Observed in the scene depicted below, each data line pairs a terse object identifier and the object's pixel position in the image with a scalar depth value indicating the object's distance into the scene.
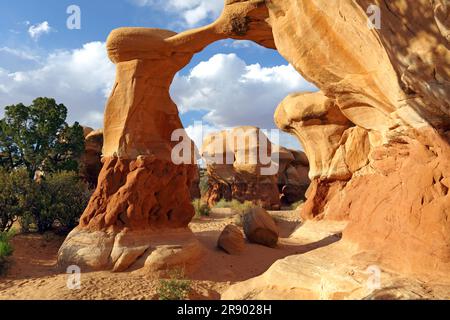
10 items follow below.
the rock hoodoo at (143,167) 8.46
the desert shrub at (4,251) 8.27
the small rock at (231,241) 10.52
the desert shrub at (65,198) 12.48
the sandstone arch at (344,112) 3.83
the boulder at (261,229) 11.87
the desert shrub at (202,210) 18.49
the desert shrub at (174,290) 5.89
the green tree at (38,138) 15.33
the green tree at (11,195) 11.92
